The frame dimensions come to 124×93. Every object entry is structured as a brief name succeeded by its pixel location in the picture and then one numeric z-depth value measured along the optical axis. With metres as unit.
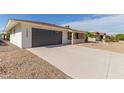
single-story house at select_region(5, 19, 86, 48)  7.74
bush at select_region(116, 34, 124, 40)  22.52
